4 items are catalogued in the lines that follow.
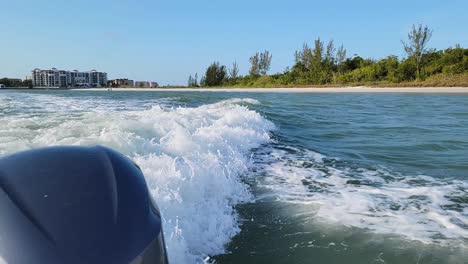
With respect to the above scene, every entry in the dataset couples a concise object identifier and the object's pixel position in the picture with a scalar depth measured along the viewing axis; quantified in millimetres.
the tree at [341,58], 49531
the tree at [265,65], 62406
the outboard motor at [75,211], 1020
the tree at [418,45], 38625
